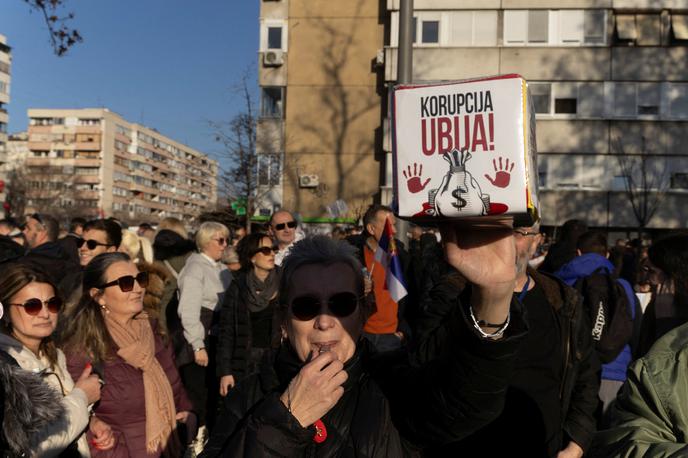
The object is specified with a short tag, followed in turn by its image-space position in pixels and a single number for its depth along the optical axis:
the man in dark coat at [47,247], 6.75
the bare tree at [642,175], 28.70
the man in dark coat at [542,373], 3.45
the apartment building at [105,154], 152.38
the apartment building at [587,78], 29.23
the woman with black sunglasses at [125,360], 4.60
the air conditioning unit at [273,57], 32.50
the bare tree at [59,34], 9.66
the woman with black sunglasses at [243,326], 6.80
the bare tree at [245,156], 22.64
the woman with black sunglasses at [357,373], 2.09
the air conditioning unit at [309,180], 32.50
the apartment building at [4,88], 103.19
